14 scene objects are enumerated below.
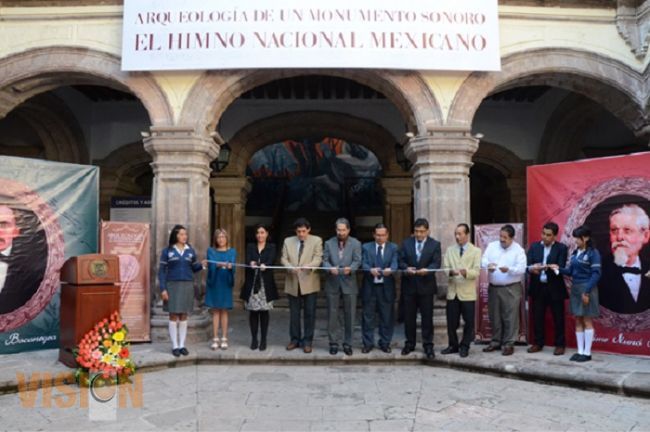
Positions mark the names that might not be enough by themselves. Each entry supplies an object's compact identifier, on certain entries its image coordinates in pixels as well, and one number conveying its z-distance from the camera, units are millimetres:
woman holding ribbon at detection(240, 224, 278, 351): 5738
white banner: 6270
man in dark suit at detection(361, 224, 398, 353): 5648
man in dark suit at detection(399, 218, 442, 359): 5547
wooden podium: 4872
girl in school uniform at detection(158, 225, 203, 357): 5473
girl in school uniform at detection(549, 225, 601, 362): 5250
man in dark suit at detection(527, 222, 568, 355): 5617
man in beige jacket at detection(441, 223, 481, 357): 5520
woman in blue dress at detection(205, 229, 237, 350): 5762
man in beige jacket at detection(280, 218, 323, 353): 5699
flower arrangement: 4547
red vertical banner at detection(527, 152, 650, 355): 5559
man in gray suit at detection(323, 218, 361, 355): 5648
